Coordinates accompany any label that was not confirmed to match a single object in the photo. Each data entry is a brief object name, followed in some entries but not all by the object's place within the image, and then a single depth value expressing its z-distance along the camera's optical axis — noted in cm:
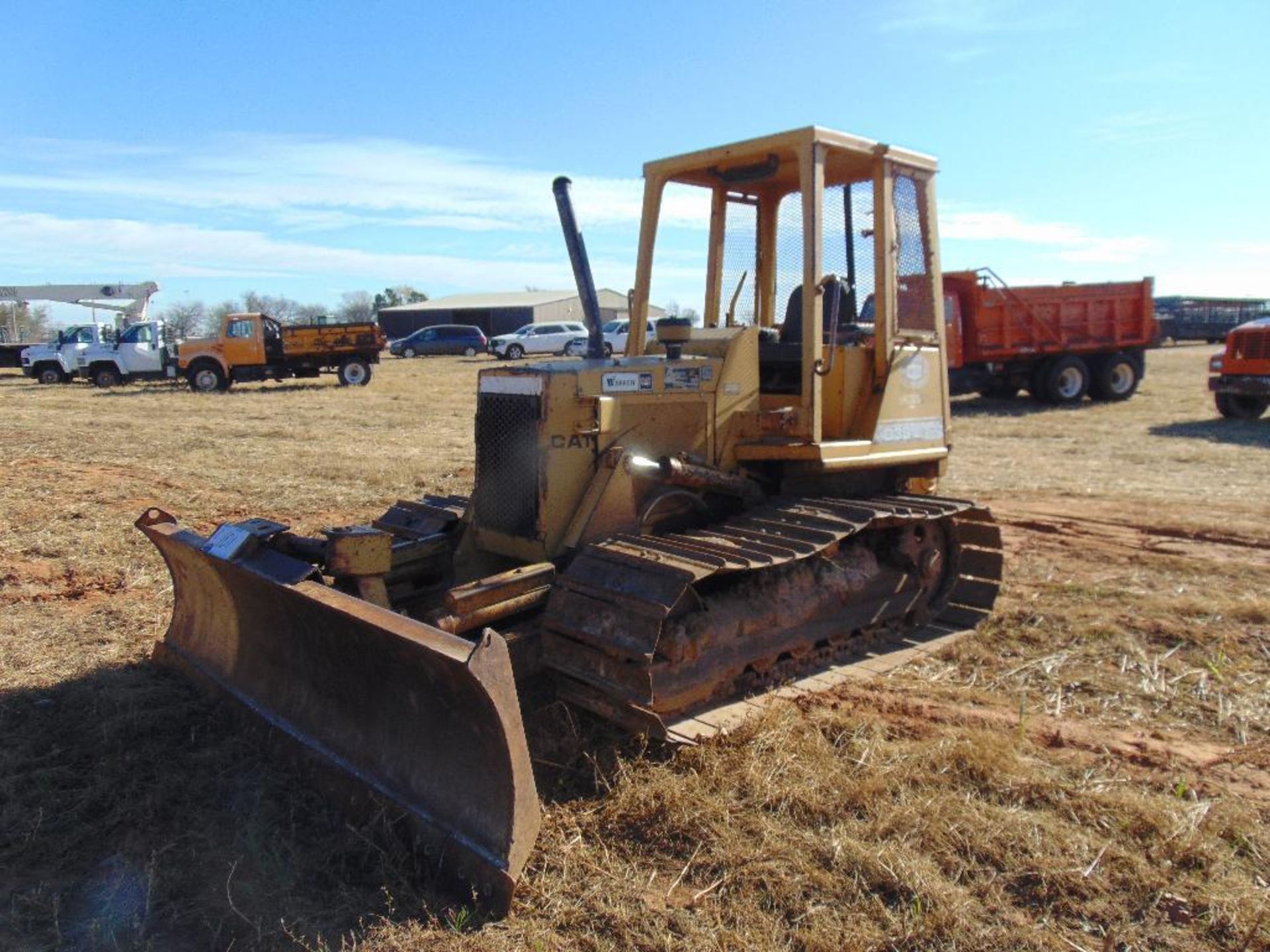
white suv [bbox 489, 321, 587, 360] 4025
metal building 6066
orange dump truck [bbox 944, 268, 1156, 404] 1914
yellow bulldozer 390
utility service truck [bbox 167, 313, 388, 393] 2609
